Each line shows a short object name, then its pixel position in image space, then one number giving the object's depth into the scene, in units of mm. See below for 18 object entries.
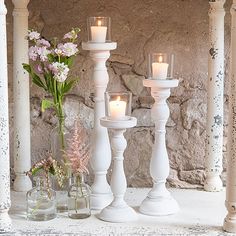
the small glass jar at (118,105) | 2028
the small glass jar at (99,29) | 2131
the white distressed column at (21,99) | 2299
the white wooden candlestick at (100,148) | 2161
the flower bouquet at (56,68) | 2125
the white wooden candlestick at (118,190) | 2048
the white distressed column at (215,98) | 2307
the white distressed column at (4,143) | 1954
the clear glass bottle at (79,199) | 2105
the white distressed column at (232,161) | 1967
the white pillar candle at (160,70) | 2098
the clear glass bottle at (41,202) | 2088
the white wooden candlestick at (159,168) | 2119
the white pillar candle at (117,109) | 2026
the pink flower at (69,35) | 2150
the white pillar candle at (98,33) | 2131
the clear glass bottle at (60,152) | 2161
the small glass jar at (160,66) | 2100
